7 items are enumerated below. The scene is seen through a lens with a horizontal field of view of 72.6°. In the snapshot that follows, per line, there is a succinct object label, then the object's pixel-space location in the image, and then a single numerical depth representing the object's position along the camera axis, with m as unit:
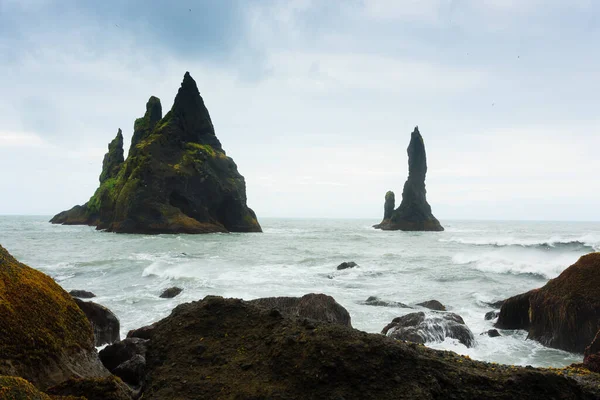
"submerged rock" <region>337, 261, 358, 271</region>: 25.01
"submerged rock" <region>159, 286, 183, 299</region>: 15.40
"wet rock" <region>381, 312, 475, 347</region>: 10.01
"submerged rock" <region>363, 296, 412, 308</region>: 14.52
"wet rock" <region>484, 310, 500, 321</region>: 13.27
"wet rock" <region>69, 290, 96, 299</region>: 14.60
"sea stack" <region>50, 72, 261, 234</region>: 61.56
